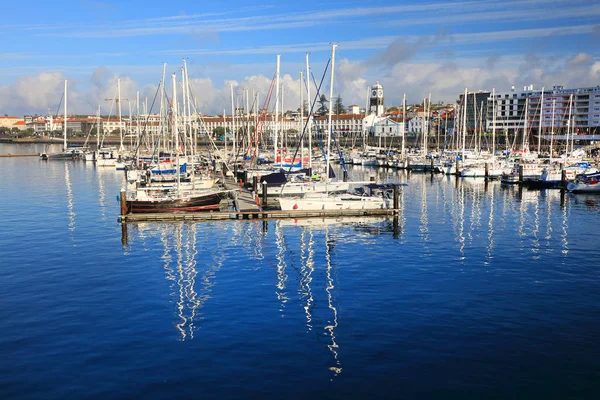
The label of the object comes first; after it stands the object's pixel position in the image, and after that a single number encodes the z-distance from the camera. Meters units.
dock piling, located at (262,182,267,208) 40.69
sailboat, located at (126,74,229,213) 37.66
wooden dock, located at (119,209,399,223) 36.94
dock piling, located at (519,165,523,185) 61.90
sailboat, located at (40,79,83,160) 109.12
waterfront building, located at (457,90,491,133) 191.60
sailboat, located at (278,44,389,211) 38.78
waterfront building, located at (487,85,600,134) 161.12
